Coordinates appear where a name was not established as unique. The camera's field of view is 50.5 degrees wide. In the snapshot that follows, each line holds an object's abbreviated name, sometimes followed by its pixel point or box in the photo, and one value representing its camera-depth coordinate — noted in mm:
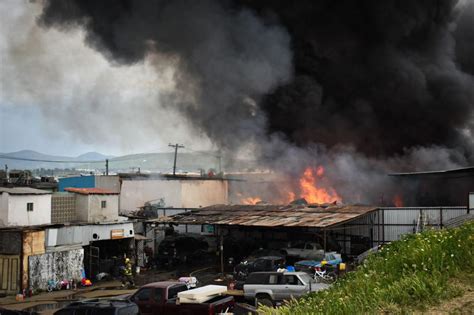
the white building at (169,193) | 51781
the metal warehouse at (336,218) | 30422
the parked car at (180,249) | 34469
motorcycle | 19067
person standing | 26747
